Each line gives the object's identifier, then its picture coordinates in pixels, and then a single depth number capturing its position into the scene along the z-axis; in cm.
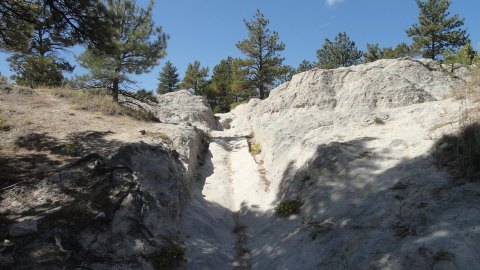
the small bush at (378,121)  1461
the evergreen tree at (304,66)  4920
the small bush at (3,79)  2045
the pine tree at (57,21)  1117
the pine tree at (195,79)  4944
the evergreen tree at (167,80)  5753
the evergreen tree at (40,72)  2416
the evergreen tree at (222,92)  4872
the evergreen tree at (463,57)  1223
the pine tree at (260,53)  4038
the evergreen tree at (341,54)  4475
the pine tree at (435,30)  3691
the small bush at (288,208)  1193
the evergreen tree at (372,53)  4466
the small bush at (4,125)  1394
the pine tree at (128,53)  2250
